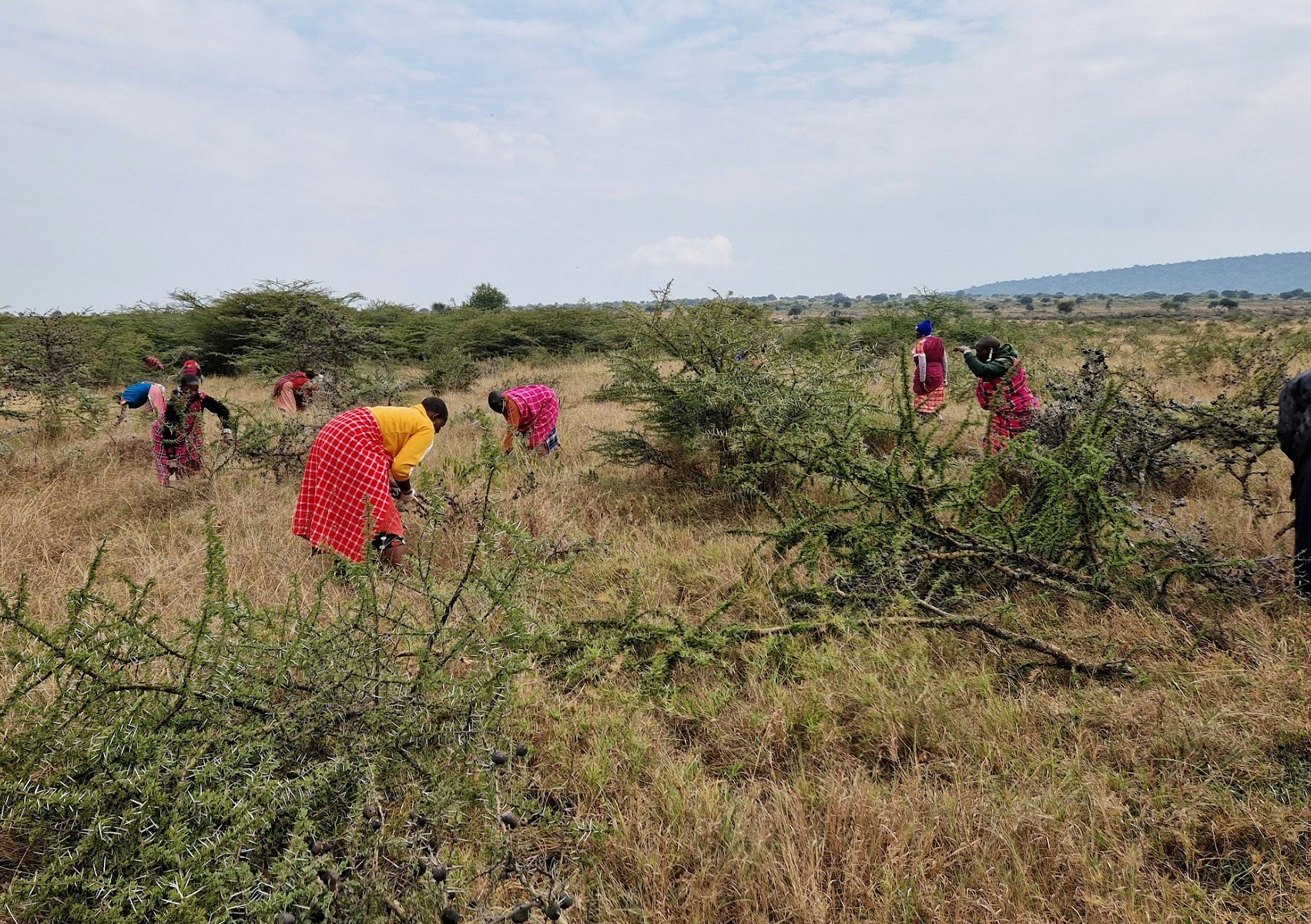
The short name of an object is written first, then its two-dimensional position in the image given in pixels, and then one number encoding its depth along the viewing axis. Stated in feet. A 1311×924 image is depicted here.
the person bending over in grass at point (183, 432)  19.40
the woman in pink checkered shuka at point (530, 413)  21.77
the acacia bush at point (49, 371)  26.14
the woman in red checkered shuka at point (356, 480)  13.75
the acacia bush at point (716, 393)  16.42
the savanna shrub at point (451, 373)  43.52
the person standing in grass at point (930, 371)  24.23
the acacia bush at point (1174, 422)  11.73
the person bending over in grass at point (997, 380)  16.37
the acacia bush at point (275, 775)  4.75
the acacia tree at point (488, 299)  130.43
